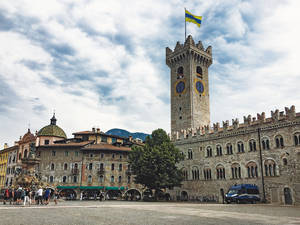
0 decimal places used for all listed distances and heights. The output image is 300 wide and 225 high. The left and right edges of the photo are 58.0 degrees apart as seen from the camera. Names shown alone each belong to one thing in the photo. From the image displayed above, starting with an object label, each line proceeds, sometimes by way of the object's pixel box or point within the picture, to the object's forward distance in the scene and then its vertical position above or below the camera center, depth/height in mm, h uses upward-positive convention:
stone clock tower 56250 +19518
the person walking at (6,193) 25523 -1588
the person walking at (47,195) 24150 -1606
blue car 31906 -1981
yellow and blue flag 55050 +31547
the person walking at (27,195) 24062 -1651
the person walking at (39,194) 23931 -1523
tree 38938 +1840
